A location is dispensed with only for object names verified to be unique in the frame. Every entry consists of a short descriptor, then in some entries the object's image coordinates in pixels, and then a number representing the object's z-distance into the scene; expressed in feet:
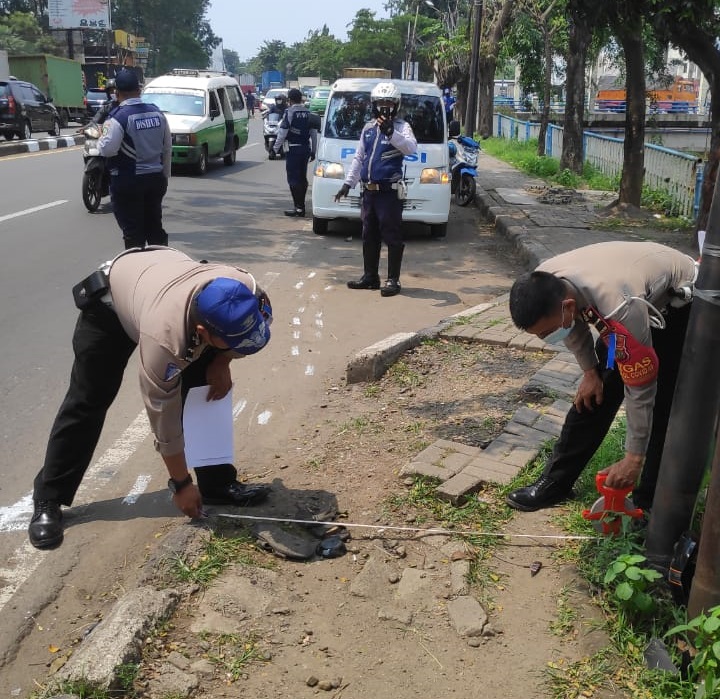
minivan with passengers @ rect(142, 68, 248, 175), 55.01
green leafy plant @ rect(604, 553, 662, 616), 9.20
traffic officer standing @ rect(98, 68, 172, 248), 23.94
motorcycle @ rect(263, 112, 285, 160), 74.04
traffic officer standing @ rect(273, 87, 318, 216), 39.50
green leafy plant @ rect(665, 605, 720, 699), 7.56
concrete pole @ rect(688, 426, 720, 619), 8.18
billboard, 195.83
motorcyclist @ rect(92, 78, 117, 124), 37.63
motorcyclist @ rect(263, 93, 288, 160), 46.42
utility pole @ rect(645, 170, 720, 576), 8.59
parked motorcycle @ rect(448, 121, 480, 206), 46.70
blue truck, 285.43
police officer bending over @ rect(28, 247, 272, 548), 9.69
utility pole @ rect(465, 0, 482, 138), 77.41
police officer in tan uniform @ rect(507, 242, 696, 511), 9.52
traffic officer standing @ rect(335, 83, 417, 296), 25.40
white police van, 35.09
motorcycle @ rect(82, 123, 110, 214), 38.34
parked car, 78.74
